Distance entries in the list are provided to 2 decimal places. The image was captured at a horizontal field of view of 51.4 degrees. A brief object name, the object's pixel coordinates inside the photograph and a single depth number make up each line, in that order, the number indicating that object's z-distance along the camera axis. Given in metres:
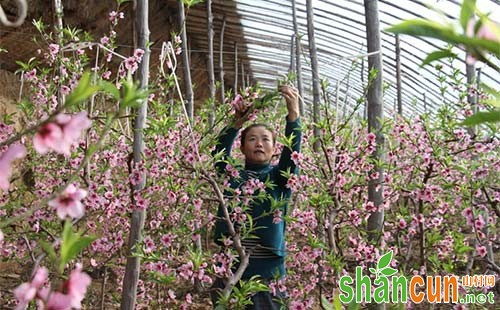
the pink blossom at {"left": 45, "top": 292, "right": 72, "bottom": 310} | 0.64
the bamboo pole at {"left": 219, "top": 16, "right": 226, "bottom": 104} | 9.39
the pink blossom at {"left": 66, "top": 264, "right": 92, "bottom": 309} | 0.65
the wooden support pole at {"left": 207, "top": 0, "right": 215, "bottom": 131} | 6.61
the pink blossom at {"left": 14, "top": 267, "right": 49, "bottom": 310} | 0.65
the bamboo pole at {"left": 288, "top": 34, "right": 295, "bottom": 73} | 9.62
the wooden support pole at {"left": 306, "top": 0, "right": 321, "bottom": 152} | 6.32
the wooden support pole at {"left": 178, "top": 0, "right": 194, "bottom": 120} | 4.45
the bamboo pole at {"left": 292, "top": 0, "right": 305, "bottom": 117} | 8.08
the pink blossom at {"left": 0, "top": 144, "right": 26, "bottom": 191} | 0.69
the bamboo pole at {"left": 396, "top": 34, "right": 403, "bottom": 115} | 8.89
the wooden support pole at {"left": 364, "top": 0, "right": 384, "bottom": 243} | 2.72
